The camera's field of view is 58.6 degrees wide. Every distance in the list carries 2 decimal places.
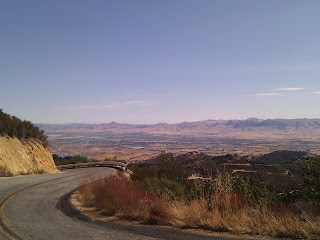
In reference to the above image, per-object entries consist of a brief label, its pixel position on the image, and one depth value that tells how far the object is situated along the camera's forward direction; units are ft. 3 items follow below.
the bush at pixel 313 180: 27.21
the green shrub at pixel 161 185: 44.93
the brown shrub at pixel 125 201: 28.66
